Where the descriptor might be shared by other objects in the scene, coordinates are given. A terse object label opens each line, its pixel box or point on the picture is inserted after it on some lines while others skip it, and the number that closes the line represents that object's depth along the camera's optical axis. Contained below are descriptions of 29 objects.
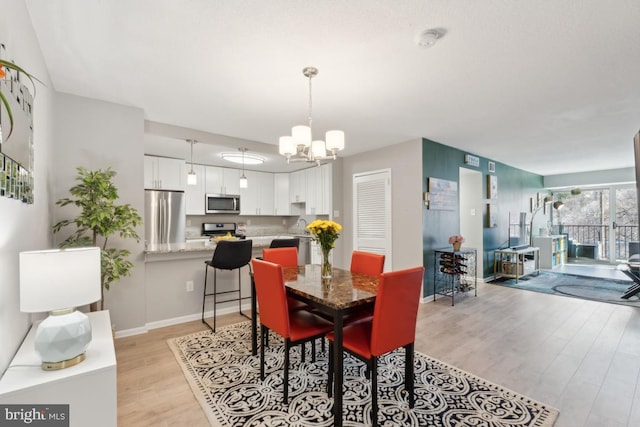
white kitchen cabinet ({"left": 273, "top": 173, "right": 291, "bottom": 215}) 6.70
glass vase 2.26
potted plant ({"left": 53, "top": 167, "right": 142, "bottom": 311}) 2.32
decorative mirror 1.17
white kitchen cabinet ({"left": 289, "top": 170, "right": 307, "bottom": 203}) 6.20
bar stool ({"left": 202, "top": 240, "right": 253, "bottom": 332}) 3.10
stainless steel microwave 5.76
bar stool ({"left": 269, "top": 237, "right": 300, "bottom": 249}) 3.47
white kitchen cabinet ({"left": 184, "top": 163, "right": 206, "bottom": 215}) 5.54
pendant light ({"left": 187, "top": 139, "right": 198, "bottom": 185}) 4.32
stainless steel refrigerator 4.41
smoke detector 1.79
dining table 1.63
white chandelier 2.15
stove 6.01
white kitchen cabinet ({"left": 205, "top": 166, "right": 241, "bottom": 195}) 5.80
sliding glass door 6.93
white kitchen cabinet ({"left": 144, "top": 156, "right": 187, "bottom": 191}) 4.96
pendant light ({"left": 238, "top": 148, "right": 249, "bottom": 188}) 4.80
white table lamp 1.20
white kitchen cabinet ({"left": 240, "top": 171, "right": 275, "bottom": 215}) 6.32
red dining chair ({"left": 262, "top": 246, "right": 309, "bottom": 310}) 2.86
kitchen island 3.24
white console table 1.11
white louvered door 4.63
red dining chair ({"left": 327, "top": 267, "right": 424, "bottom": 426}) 1.64
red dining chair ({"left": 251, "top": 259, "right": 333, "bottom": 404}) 1.91
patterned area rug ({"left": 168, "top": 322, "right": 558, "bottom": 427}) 1.78
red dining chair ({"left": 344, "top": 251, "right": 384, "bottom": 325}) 2.60
